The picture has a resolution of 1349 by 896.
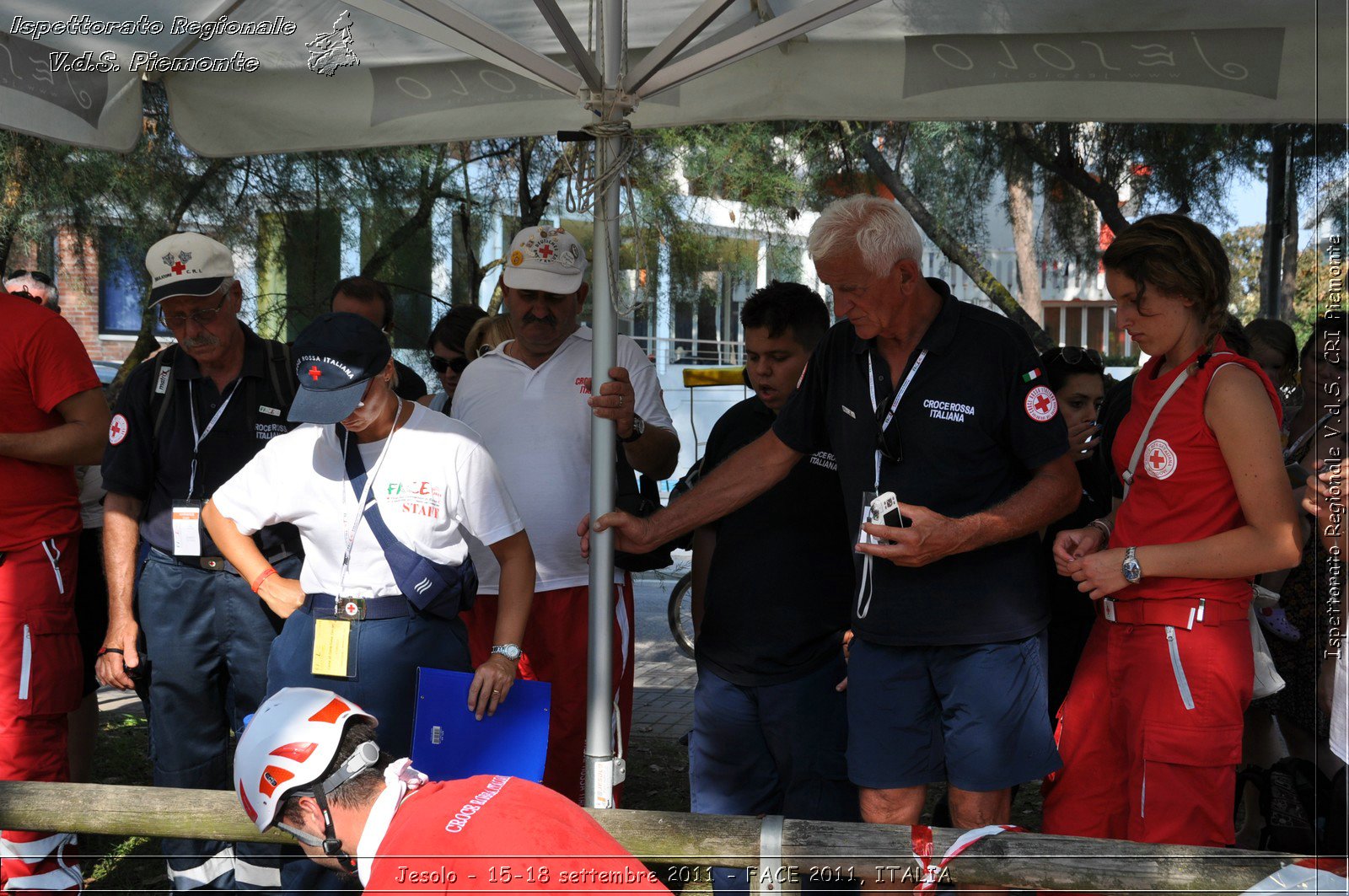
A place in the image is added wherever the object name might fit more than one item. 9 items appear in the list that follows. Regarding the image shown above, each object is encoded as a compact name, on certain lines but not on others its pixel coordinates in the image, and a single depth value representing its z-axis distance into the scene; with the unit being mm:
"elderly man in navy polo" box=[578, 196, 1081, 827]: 2582
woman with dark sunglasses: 5160
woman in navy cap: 2791
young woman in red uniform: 2455
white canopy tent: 3611
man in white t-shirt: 3578
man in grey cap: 3438
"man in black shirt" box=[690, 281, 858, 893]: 3078
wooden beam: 1984
